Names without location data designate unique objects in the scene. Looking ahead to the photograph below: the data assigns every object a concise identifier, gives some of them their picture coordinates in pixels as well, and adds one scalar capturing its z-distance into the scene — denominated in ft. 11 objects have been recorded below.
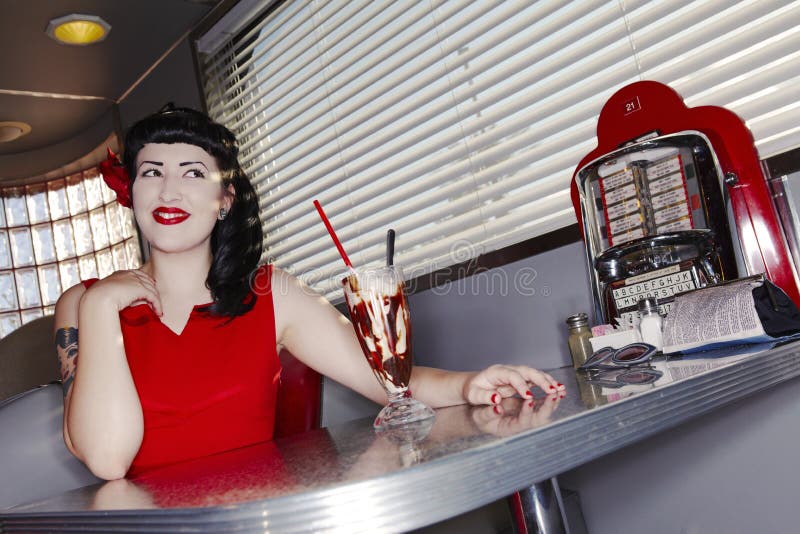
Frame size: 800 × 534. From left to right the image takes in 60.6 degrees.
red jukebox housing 3.80
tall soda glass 3.01
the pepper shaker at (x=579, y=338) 4.36
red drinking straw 3.73
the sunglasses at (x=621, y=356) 3.31
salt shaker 3.70
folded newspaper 3.10
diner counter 1.61
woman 4.01
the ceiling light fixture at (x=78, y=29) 9.07
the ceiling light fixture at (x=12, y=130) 12.20
